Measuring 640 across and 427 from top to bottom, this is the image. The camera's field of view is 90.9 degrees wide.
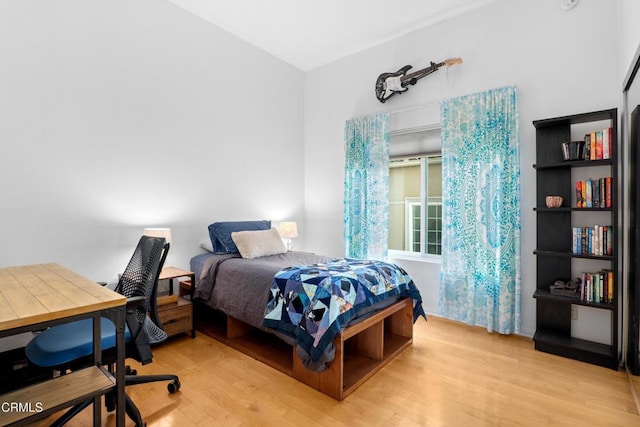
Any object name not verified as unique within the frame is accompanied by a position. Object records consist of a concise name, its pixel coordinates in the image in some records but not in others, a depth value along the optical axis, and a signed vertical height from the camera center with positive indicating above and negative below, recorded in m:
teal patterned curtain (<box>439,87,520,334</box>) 2.86 +0.04
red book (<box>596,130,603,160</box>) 2.35 +0.52
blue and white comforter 1.93 -0.56
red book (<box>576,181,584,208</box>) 2.46 +0.15
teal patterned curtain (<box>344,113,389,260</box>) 3.75 +0.34
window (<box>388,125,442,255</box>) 3.57 +0.24
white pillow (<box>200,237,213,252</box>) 3.36 -0.33
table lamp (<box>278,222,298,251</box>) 3.97 -0.20
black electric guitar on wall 3.31 +1.53
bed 1.96 -0.69
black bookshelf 2.41 -0.23
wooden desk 1.11 -0.39
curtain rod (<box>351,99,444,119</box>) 3.39 +1.21
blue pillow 3.24 -0.21
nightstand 2.66 -0.83
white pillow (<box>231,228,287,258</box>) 3.10 -0.29
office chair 1.45 -0.61
